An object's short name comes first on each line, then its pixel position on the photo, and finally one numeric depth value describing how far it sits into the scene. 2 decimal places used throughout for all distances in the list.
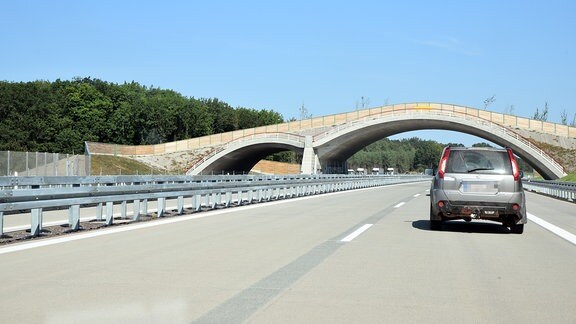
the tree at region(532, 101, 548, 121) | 131.60
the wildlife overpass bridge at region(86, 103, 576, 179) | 72.44
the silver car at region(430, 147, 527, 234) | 12.19
